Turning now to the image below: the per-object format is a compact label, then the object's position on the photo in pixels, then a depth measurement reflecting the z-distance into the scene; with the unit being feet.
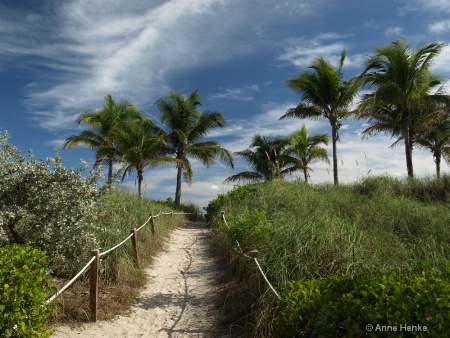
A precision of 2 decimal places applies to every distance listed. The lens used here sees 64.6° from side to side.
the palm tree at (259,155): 84.17
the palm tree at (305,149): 79.15
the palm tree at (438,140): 74.95
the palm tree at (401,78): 50.29
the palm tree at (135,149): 64.54
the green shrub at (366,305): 7.47
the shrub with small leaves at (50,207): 17.06
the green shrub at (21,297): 10.36
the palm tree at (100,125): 76.23
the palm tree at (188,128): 76.55
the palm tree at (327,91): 62.49
